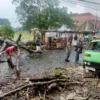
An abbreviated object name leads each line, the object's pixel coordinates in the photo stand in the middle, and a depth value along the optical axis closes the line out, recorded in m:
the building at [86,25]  60.54
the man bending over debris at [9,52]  10.76
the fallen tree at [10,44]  17.61
